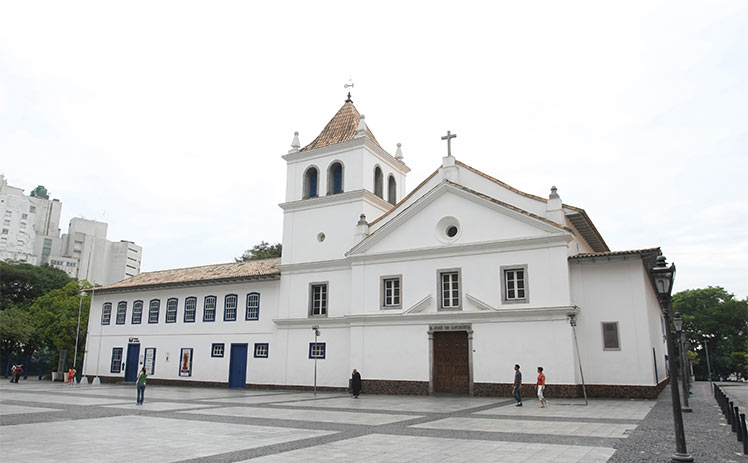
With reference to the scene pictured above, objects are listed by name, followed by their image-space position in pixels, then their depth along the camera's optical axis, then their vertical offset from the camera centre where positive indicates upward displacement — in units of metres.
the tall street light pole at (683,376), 16.76 -0.51
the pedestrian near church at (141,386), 19.14 -1.15
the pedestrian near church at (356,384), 23.48 -1.22
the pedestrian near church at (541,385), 18.09 -0.93
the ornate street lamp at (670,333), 8.83 +0.41
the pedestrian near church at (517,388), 18.66 -1.04
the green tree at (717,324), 62.28 +3.98
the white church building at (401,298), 21.86 +2.67
